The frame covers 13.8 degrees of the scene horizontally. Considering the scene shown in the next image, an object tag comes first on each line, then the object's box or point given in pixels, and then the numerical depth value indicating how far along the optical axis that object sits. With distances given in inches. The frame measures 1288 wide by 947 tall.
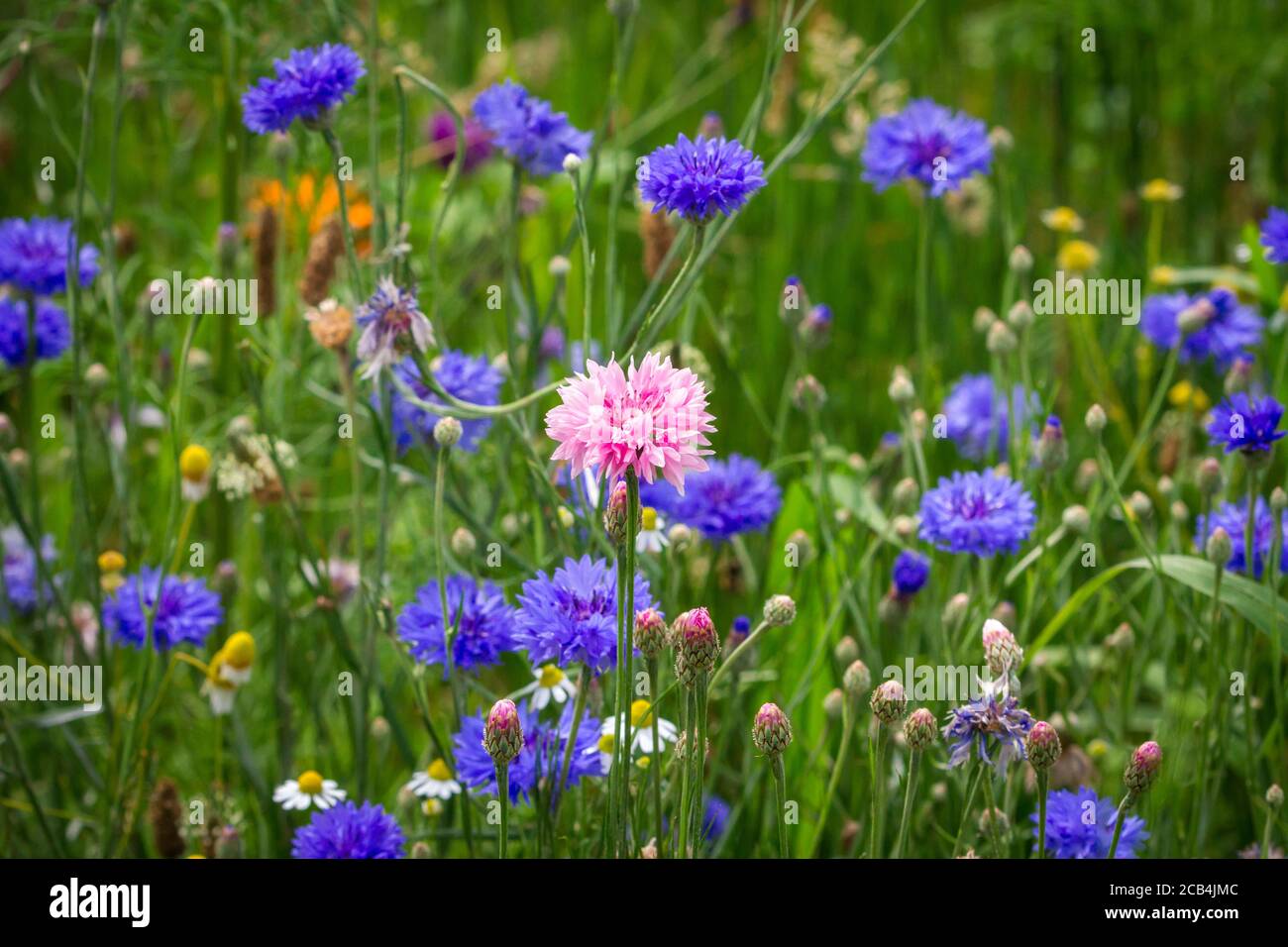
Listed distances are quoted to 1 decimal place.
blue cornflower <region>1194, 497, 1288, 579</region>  60.4
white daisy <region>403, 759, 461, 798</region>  57.8
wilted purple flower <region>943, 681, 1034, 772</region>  55.3
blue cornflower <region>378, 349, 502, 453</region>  60.4
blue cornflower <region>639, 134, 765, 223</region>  55.8
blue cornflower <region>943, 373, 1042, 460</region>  64.7
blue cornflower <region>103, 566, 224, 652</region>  60.3
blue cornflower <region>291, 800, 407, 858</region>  56.7
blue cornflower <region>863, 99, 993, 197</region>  62.4
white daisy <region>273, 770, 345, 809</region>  58.6
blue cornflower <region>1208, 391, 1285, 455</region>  58.1
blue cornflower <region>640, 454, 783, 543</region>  60.3
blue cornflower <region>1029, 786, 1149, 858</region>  57.5
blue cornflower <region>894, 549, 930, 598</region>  59.9
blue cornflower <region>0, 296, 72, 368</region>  62.4
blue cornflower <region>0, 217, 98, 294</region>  61.9
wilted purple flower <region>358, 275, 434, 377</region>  57.3
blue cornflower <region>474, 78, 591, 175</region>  59.9
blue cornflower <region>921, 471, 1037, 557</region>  58.4
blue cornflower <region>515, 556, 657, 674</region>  55.5
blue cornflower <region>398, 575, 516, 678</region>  57.7
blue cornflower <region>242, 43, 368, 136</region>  58.1
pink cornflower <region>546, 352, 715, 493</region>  53.7
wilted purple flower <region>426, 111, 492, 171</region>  71.1
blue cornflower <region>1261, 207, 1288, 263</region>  60.2
